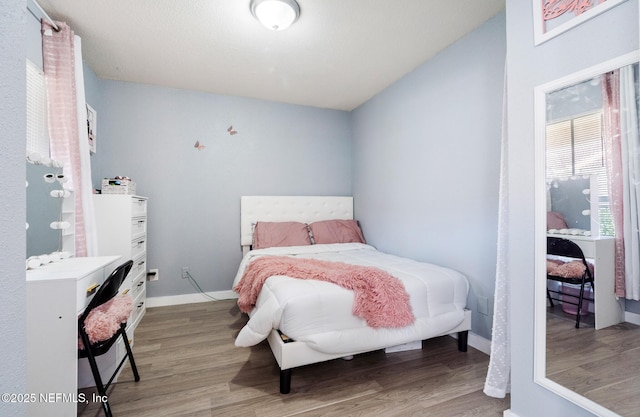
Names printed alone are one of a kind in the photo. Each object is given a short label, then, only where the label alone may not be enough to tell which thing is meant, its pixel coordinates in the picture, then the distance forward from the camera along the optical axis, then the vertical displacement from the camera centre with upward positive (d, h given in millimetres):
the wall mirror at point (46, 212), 1623 -7
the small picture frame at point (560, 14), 1107 +818
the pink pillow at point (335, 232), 3490 -289
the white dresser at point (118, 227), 2338 -139
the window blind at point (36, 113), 1781 +650
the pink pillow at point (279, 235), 3238 -300
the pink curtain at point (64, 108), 1944 +725
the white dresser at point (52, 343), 1274 -608
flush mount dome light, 1843 +1336
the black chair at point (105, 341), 1358 -589
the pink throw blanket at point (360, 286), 1733 -518
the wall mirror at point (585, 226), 1062 -81
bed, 1637 -674
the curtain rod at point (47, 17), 1860 +1358
